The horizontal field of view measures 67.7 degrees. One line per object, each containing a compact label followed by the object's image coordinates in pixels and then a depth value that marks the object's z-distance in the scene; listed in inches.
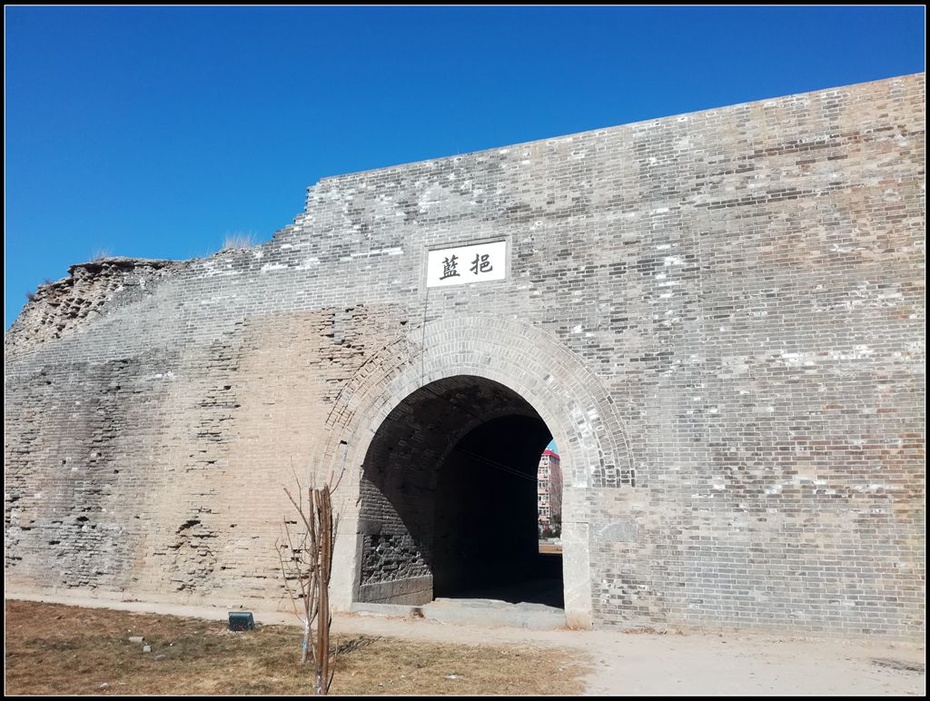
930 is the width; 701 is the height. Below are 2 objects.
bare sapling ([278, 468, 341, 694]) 210.1
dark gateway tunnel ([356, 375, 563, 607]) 418.0
